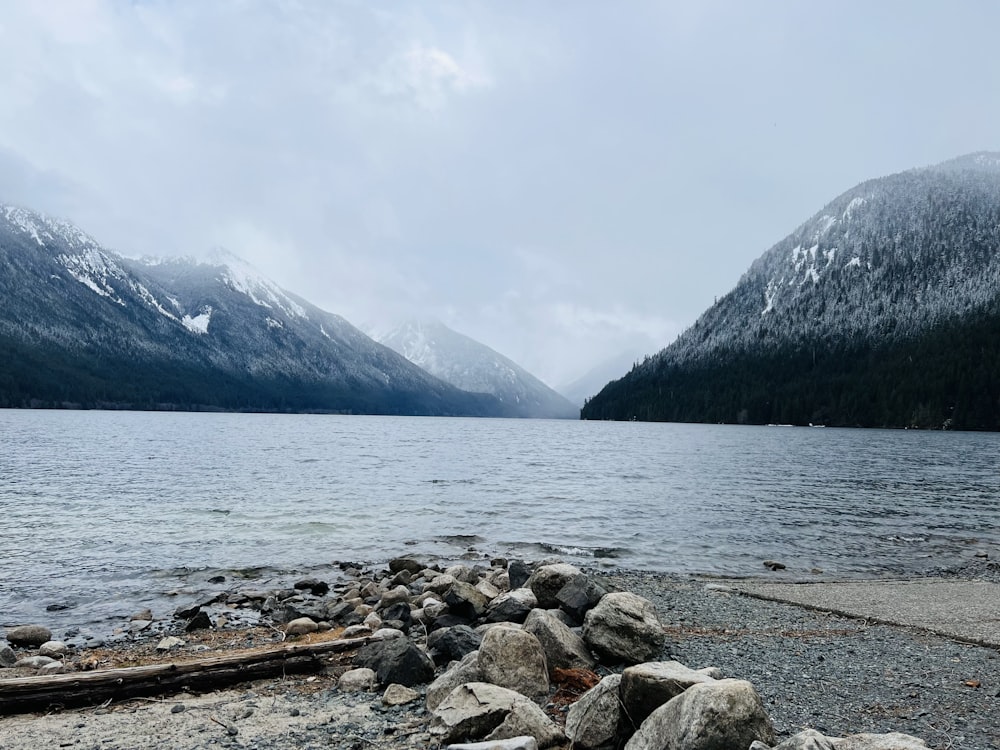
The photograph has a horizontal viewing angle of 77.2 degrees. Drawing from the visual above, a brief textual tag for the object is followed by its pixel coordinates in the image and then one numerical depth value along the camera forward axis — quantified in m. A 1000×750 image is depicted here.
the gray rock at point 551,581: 13.04
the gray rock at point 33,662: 12.12
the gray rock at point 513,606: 12.67
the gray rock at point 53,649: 13.02
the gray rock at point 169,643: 13.49
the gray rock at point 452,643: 11.08
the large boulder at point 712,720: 6.13
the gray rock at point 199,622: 15.01
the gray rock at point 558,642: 10.09
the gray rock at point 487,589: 15.41
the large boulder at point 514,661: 9.07
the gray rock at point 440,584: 16.59
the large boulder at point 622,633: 10.45
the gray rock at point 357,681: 9.98
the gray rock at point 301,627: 14.52
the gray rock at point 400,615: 13.99
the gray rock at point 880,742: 5.49
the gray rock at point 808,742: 5.28
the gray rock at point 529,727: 7.24
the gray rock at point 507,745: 6.25
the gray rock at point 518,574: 16.25
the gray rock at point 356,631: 13.31
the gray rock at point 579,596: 12.27
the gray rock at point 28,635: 13.61
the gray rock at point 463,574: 18.62
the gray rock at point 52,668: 11.65
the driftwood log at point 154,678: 8.98
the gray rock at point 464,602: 13.84
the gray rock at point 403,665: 10.00
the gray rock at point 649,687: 7.19
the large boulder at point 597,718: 7.21
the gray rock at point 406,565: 20.19
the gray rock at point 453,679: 9.02
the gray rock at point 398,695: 9.31
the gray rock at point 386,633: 11.95
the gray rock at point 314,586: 18.78
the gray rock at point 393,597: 16.23
